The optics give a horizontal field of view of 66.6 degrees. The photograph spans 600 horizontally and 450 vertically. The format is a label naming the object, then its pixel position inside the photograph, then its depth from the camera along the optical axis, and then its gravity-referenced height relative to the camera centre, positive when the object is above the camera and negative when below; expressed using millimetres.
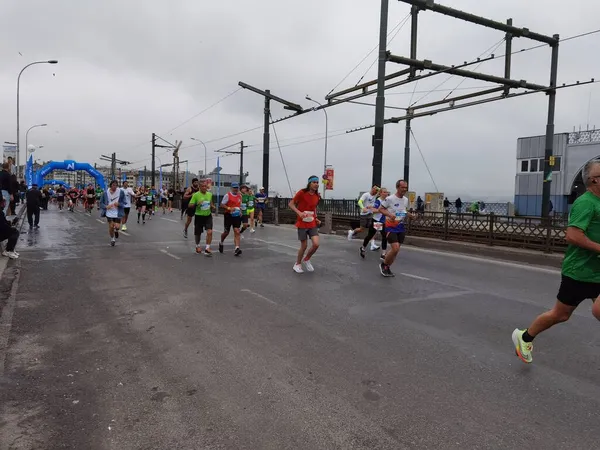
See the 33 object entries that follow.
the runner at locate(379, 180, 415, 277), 8527 -196
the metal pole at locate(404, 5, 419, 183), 15165 +5820
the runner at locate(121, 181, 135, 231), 14744 -34
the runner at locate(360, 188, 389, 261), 10670 -476
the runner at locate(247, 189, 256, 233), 16859 -117
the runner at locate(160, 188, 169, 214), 34844 +357
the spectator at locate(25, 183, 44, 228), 16328 -277
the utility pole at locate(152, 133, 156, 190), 50031 +5904
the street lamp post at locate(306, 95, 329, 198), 26252 +5454
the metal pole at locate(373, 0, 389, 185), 15172 +3593
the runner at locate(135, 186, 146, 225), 21220 -128
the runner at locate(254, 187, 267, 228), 21250 +60
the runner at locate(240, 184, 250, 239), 15681 +103
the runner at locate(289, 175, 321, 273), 8719 -198
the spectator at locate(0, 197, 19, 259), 8539 -767
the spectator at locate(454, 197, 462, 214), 35156 +428
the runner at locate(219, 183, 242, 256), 11039 -209
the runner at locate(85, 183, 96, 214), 30731 -76
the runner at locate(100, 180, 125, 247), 12305 -233
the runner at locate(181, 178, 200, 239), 13709 +210
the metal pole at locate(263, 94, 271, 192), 25000 +3346
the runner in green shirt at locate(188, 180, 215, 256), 11312 -194
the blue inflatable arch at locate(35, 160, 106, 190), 41312 +2773
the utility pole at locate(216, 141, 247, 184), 48969 +5514
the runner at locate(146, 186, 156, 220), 24411 -70
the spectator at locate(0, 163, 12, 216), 11125 +370
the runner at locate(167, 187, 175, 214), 35219 +221
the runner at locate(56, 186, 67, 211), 35031 +67
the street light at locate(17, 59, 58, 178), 27922 +7891
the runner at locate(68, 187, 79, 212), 30933 -19
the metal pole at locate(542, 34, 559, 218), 17719 +3271
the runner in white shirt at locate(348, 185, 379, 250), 11984 +152
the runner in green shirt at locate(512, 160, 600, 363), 3604 -322
